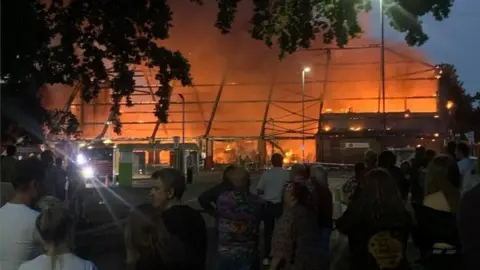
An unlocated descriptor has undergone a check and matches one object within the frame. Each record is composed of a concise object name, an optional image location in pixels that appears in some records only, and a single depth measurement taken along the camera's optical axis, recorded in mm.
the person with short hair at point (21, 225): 4035
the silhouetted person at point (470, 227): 3625
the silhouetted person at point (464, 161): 8054
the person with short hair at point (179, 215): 4207
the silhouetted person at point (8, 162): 10708
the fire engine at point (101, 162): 32094
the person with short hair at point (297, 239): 5785
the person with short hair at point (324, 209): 7863
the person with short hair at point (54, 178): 11739
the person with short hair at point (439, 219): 4543
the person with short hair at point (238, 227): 6184
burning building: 54688
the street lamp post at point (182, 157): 30375
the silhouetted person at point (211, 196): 7159
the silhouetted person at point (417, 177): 12195
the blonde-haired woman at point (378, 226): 4117
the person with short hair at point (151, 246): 4031
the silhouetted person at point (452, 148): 11159
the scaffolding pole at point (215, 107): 57094
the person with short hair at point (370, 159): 8922
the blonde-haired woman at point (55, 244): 3412
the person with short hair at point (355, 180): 8531
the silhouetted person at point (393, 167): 8438
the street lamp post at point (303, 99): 54878
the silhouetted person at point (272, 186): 10258
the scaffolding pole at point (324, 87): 54303
